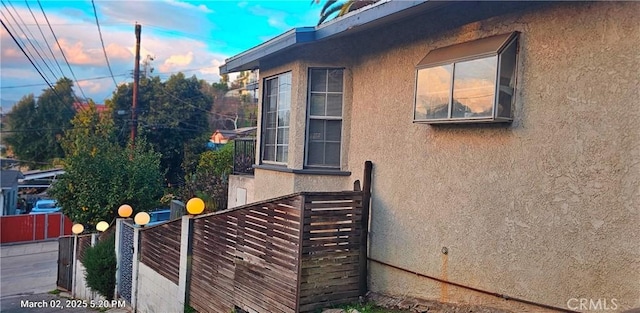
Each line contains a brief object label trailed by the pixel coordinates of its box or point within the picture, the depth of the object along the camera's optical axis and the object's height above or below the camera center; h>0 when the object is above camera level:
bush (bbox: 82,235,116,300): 11.65 -3.78
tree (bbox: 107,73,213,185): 26.81 +1.36
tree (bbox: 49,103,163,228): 14.09 -1.71
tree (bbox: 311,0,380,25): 18.44 +6.01
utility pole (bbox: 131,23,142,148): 21.15 +2.30
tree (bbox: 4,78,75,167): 36.47 +0.24
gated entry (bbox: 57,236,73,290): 14.66 -4.69
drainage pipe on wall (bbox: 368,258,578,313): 4.04 -1.50
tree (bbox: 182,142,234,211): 11.98 -1.40
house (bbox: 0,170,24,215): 25.50 -4.04
